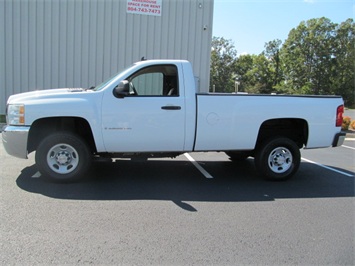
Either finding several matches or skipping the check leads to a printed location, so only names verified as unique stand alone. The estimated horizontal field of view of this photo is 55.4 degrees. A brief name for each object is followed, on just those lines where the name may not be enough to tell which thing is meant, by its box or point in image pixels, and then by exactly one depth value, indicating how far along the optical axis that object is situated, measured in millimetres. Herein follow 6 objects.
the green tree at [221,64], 64188
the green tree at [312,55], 63281
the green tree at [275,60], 76812
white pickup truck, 5402
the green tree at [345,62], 62969
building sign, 14508
